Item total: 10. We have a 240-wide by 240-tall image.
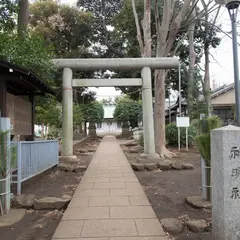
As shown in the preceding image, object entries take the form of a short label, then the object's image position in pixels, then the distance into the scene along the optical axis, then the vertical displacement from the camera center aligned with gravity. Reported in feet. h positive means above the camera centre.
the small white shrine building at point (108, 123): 167.84 +2.77
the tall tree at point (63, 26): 68.01 +30.31
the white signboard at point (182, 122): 45.47 +0.60
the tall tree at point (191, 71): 60.04 +14.30
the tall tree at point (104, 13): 72.99 +35.97
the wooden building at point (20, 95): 20.31 +3.67
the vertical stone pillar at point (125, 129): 102.91 -1.41
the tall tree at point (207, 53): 62.32 +20.76
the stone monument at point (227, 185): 10.67 -2.84
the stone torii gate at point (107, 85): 32.05 +5.78
